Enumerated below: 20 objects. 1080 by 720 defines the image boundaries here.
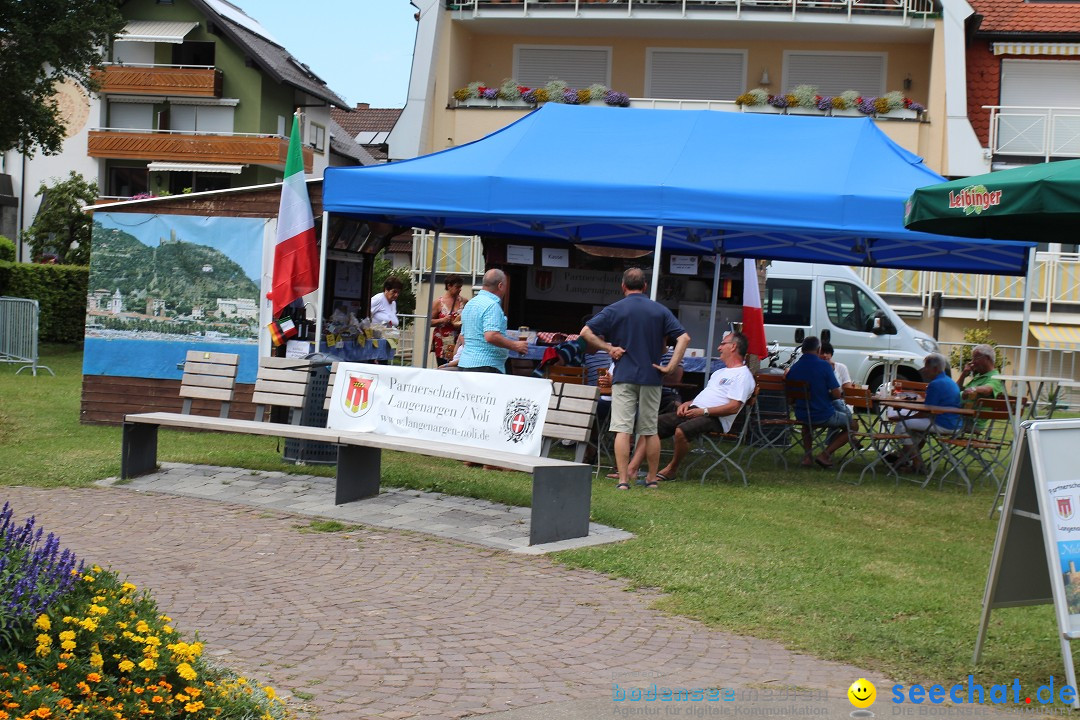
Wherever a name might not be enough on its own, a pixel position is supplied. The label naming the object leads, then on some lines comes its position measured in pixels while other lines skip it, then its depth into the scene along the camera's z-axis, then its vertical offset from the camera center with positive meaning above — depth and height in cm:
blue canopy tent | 1114 +144
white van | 1900 +52
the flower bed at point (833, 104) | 2603 +526
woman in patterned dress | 1538 +5
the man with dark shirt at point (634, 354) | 1013 -14
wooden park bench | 809 -101
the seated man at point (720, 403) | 1077 -54
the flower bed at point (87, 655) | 391 -121
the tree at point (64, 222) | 3447 +224
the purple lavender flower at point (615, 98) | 2647 +515
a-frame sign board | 512 -74
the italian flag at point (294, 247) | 1240 +69
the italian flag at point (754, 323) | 1478 +25
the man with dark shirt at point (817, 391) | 1235 -43
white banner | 905 -64
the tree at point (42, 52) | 2469 +507
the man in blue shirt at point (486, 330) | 1080 -3
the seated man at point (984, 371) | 1212 -13
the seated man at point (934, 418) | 1167 -59
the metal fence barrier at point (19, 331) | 1927 -56
